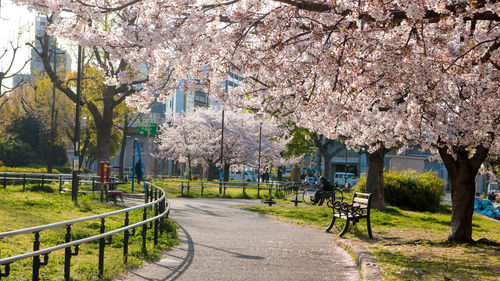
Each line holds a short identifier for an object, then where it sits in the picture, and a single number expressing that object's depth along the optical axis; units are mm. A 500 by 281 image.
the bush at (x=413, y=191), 24266
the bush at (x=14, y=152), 46062
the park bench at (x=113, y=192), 18200
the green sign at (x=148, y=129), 27497
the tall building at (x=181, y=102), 91062
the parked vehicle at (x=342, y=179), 62566
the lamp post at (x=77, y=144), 17484
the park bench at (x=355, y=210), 12281
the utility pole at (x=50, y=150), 34575
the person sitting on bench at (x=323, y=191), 23797
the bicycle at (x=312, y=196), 23983
